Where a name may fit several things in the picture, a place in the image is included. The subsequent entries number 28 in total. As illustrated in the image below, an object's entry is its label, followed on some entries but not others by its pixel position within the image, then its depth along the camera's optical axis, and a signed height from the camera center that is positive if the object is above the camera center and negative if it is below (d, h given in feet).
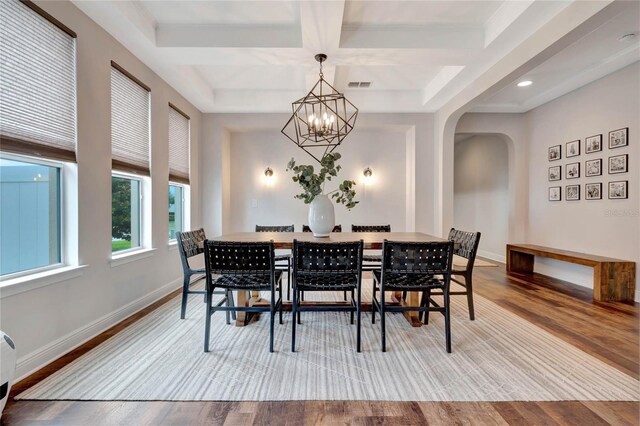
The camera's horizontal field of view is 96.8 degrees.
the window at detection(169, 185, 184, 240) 13.10 +0.00
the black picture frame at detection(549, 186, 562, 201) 14.47 +0.86
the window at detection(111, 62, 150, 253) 8.99 +1.79
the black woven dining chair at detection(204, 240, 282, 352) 6.73 -1.35
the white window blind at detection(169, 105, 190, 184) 12.66 +2.98
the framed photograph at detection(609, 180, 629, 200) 11.25 +0.81
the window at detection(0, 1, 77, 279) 5.89 +1.57
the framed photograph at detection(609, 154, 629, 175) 11.21 +1.86
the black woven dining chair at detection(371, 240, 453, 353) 6.80 -1.31
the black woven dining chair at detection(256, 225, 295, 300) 12.07 -0.84
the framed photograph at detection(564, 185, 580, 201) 13.42 +0.83
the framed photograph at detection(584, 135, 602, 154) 12.32 +2.93
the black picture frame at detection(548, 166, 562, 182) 14.46 +1.88
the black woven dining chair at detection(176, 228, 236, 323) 8.28 -1.32
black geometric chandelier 9.44 +3.58
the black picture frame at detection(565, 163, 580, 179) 13.42 +1.89
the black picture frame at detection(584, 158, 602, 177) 12.35 +1.89
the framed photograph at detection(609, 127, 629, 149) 11.17 +2.90
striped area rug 5.49 -3.53
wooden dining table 7.99 -0.89
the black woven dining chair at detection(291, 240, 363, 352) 6.70 -1.38
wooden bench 10.79 -2.64
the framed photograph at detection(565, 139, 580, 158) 13.41 +2.92
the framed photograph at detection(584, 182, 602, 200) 12.34 +0.85
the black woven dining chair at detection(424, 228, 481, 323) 8.25 -1.28
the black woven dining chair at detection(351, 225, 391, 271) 12.02 -0.80
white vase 8.84 -0.21
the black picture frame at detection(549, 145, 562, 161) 14.47 +2.95
